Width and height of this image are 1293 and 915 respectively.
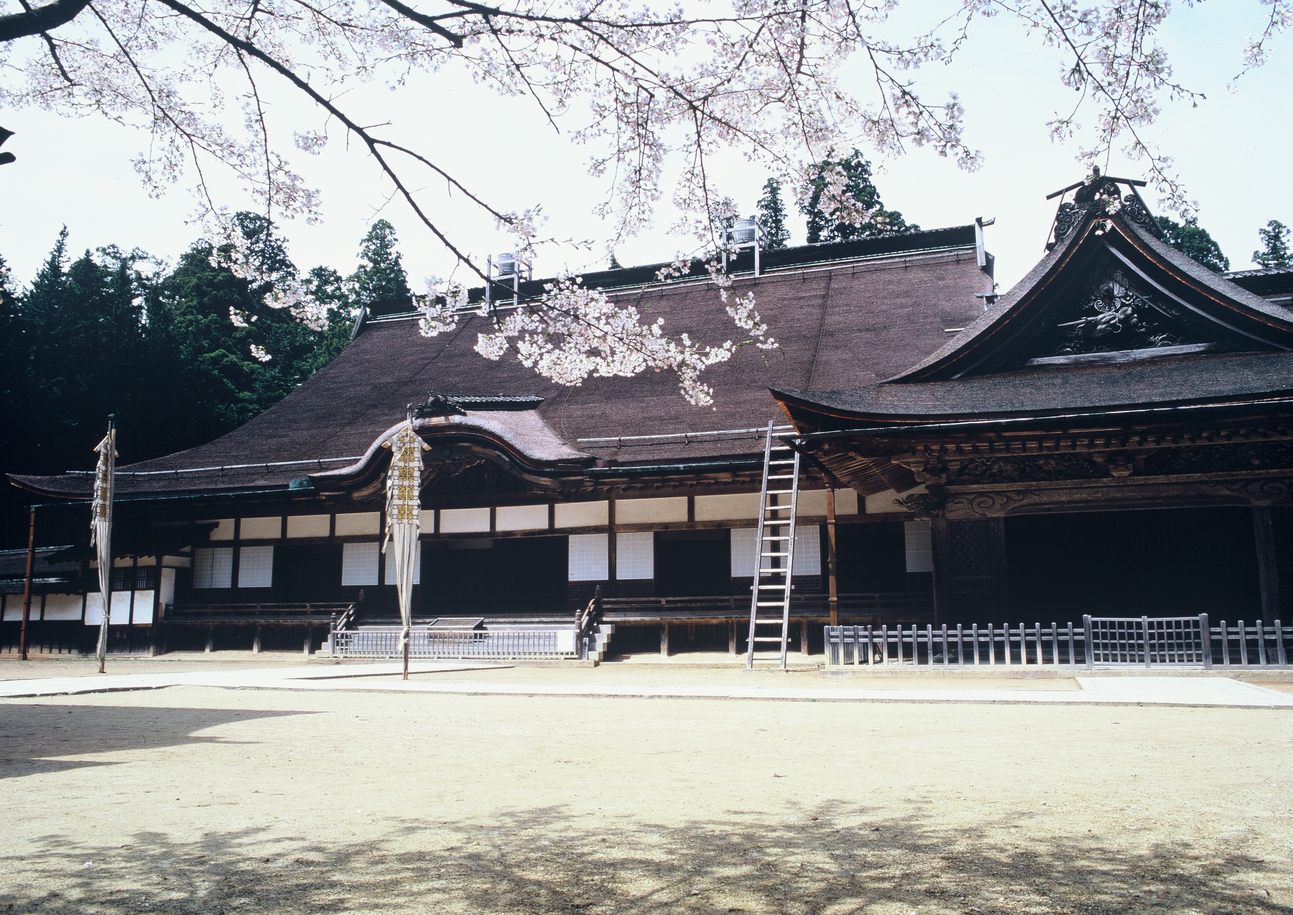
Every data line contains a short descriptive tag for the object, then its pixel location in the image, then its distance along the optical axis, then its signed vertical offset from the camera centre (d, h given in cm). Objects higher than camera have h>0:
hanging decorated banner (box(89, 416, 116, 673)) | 1588 +147
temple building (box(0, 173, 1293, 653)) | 1430 +214
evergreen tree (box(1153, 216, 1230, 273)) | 4684 +1652
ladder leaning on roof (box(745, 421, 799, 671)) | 1709 +124
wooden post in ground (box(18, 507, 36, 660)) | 2045 +12
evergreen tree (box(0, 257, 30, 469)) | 3142 +690
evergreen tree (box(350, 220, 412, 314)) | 5059 +1677
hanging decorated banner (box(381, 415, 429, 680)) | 1384 +132
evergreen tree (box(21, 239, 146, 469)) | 3297 +826
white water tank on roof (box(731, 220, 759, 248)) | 2559 +939
